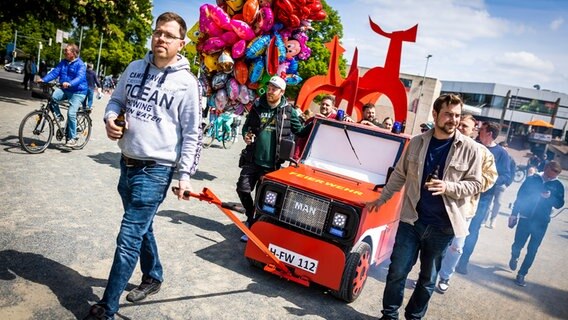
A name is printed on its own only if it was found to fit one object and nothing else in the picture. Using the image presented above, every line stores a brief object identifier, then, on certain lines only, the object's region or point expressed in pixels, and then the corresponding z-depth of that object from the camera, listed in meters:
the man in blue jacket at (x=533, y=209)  5.65
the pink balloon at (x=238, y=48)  6.79
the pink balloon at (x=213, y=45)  6.86
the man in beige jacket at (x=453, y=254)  4.70
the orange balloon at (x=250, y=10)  6.74
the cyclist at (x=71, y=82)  7.23
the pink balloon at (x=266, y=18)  6.82
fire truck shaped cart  3.76
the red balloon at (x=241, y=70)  7.02
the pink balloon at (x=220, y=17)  6.76
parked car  43.66
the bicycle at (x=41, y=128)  6.95
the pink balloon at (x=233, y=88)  7.14
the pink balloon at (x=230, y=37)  6.79
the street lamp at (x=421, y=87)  49.12
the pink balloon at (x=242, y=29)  6.69
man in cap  4.80
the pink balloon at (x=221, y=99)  7.29
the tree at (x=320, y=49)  34.44
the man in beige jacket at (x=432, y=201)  3.25
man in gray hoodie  2.79
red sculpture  7.61
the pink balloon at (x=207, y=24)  6.84
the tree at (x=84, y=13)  14.81
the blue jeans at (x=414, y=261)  3.36
